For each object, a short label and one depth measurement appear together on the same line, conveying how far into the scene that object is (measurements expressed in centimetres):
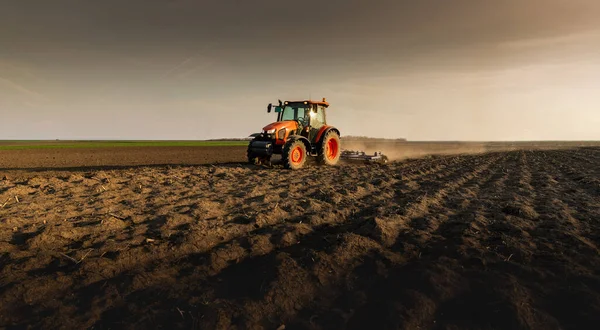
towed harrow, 1564
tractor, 1257
